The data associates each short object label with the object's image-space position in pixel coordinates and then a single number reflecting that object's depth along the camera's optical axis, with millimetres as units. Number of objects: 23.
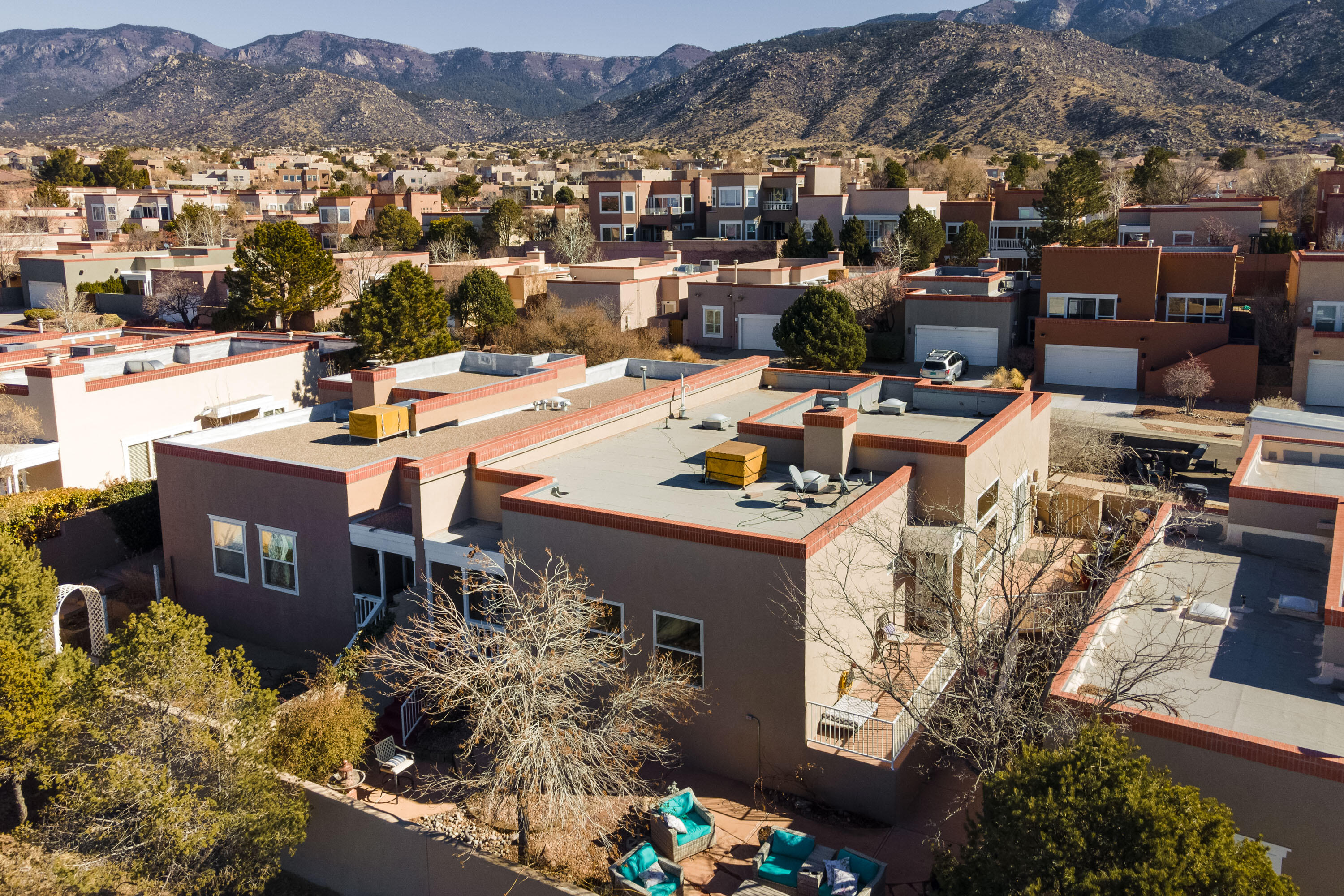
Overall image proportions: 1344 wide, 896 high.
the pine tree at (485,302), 47500
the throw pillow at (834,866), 12594
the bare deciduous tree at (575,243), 69188
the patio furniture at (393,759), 15438
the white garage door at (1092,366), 45812
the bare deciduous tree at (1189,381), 41094
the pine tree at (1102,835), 9148
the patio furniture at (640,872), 12797
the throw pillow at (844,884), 12398
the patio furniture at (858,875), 12648
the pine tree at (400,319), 38719
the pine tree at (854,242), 64250
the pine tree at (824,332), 43500
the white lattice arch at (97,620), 20172
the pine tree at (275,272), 44250
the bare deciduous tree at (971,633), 13000
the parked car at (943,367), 45375
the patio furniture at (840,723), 15062
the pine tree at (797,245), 65625
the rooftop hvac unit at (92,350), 31423
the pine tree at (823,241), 64688
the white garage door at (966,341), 48625
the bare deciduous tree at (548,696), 13000
